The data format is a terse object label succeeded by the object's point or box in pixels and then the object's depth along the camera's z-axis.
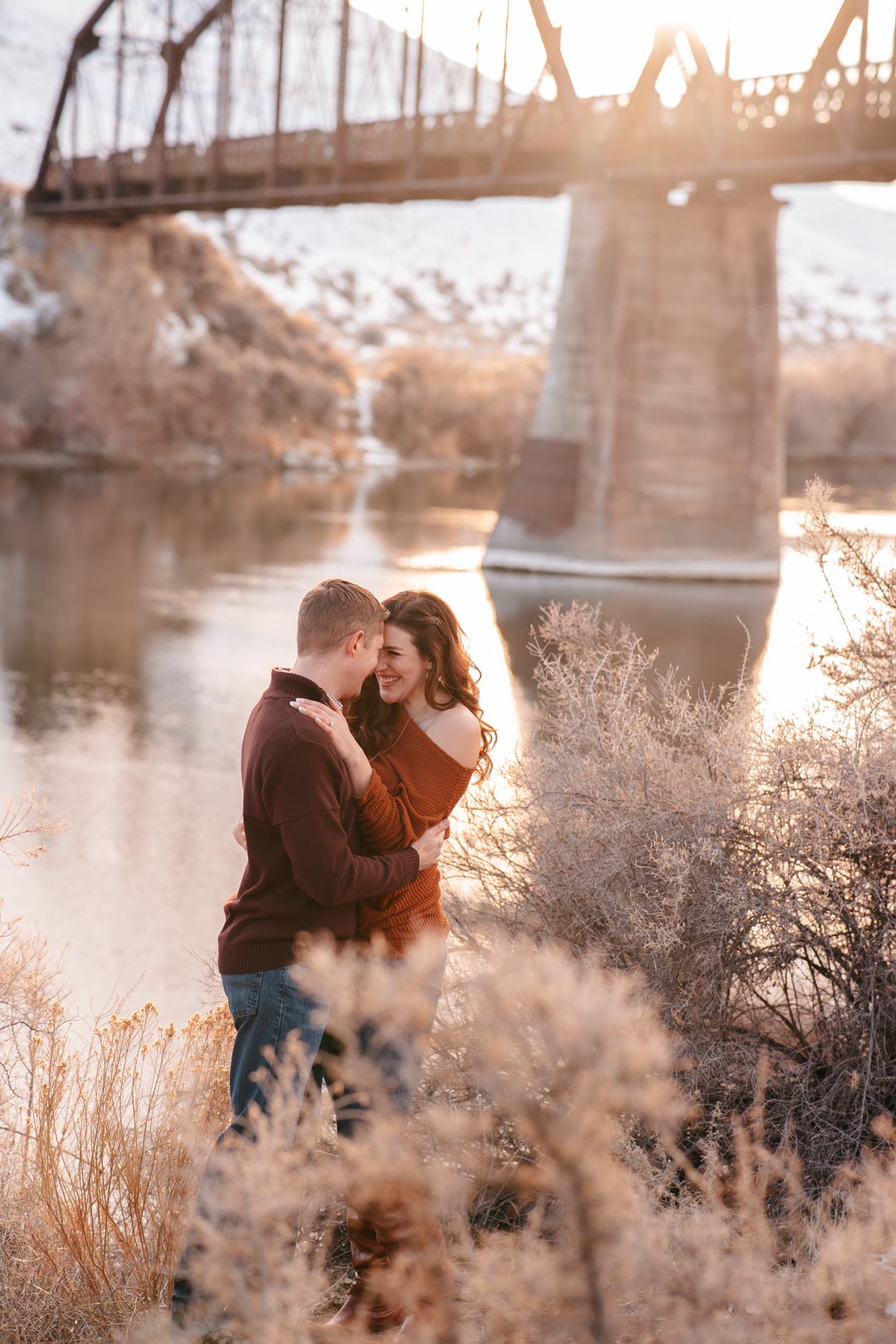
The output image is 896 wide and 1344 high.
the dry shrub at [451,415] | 64.38
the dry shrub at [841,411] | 67.31
